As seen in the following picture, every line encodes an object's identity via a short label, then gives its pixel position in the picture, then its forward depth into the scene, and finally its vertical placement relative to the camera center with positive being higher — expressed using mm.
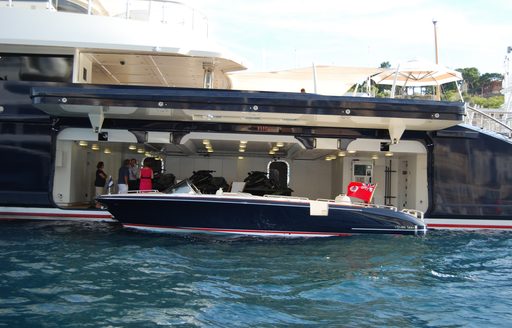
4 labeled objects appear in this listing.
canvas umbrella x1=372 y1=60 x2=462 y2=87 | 13039 +3271
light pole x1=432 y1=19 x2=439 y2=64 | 16672 +5190
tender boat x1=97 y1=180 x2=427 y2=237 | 9203 -435
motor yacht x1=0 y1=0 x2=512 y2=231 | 9594 +1448
